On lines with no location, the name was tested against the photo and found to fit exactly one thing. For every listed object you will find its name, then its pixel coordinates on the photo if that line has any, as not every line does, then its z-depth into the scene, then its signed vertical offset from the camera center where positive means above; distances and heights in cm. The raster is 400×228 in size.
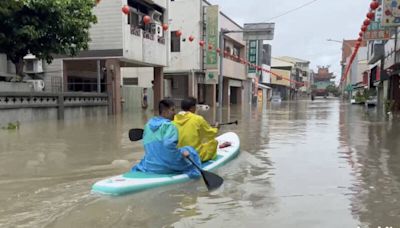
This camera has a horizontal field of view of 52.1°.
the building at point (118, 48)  2052 +244
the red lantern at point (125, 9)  1783 +367
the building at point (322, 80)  11706 +493
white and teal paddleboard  518 -117
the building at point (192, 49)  3105 +344
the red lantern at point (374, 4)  1230 +274
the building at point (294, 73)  8075 +503
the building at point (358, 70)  6278 +419
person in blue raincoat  552 -76
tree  1436 +245
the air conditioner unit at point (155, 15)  2405 +468
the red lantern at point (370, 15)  1316 +260
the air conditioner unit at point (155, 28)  2336 +376
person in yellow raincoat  622 -50
